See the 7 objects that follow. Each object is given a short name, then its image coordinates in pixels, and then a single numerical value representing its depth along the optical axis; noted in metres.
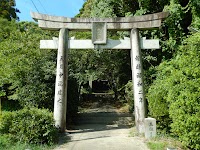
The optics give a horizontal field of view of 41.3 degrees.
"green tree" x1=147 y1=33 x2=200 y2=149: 7.74
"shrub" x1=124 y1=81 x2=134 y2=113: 15.10
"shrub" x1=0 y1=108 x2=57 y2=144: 8.42
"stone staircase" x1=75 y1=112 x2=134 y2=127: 14.10
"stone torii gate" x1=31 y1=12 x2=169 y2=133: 11.06
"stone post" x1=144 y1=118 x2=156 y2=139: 9.54
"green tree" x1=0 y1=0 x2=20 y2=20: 32.28
